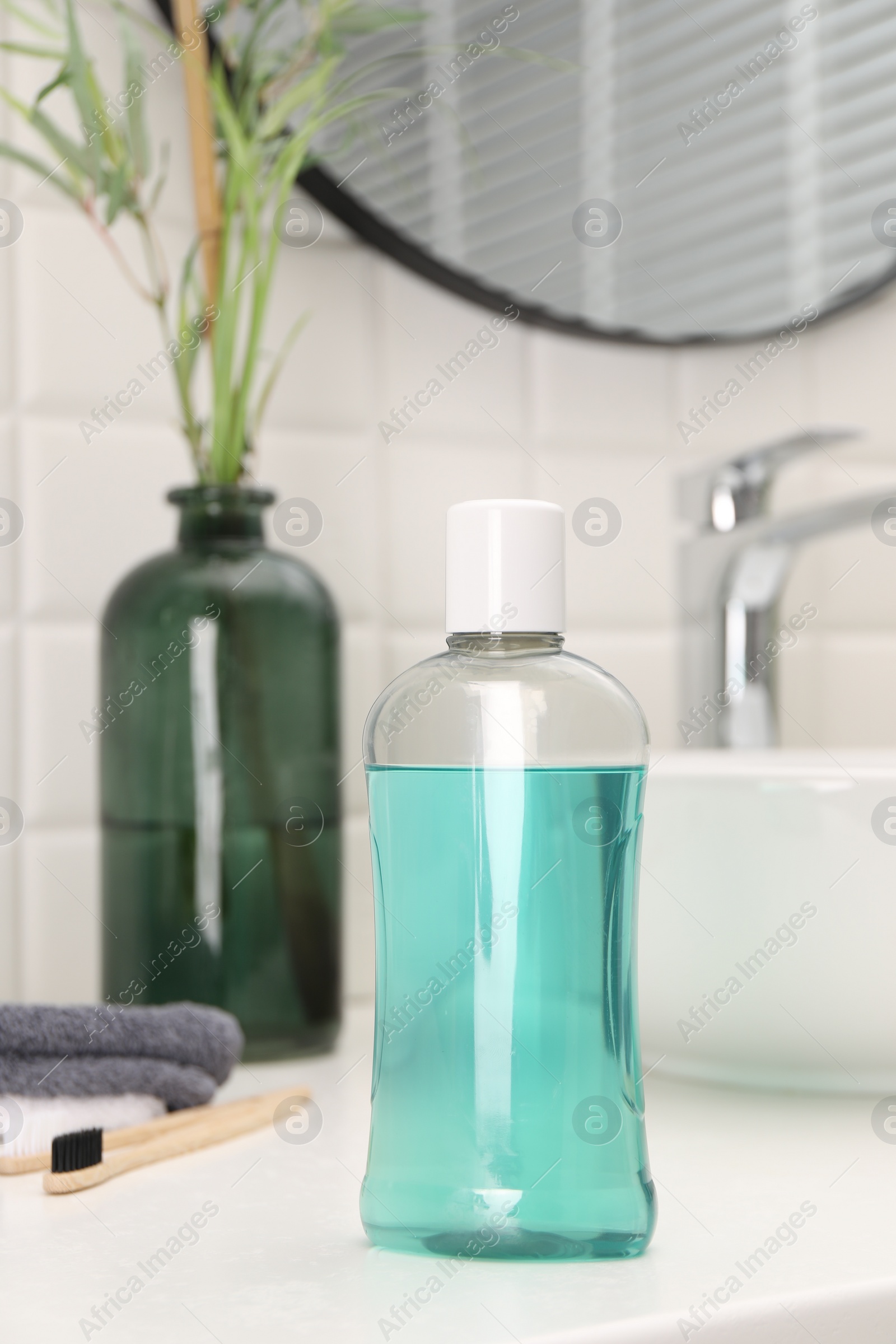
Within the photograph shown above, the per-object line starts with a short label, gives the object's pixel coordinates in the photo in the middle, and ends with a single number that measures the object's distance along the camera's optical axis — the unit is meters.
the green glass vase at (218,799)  1.05
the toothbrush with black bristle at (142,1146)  0.87
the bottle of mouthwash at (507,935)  0.80
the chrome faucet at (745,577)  1.18
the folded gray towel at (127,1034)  0.92
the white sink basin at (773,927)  0.95
